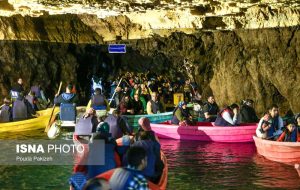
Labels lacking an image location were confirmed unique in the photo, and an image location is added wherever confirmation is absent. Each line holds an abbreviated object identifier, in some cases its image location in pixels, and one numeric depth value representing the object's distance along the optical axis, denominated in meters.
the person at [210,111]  22.30
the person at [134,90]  28.52
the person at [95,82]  35.41
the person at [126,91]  25.87
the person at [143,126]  10.66
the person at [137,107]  24.12
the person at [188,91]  34.31
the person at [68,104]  21.08
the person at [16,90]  28.52
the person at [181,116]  20.75
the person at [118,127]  14.64
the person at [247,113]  20.53
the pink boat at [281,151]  15.06
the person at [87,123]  14.88
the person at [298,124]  15.22
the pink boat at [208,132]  19.50
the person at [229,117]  19.80
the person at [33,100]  25.80
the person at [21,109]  22.38
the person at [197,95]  31.64
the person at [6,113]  22.20
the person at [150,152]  9.33
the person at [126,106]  23.66
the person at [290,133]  15.11
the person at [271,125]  16.41
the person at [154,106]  23.96
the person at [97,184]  5.24
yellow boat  22.17
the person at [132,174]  5.93
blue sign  36.34
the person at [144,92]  26.66
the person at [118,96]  26.57
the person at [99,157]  8.61
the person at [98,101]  22.06
